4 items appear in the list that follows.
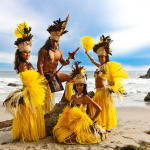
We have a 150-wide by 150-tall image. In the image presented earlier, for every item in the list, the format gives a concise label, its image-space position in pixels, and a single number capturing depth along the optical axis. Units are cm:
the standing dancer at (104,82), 308
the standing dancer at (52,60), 313
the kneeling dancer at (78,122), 254
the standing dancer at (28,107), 262
